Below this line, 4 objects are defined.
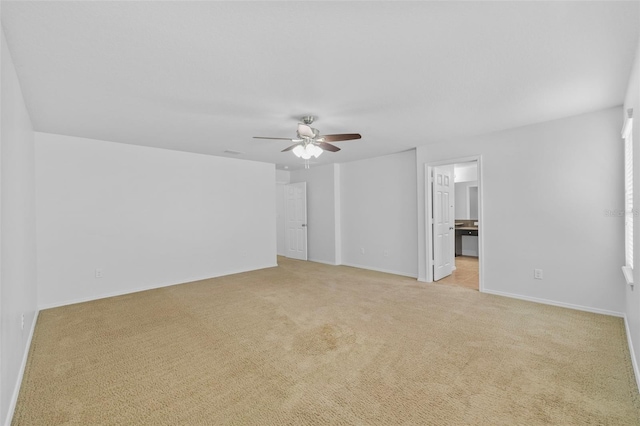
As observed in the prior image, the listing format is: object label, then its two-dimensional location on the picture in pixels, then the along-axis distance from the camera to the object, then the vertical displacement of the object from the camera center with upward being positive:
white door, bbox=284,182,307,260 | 7.32 -0.29
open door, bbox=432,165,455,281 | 4.99 -0.28
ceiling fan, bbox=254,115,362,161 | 3.08 +0.80
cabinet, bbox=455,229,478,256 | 7.28 -0.75
